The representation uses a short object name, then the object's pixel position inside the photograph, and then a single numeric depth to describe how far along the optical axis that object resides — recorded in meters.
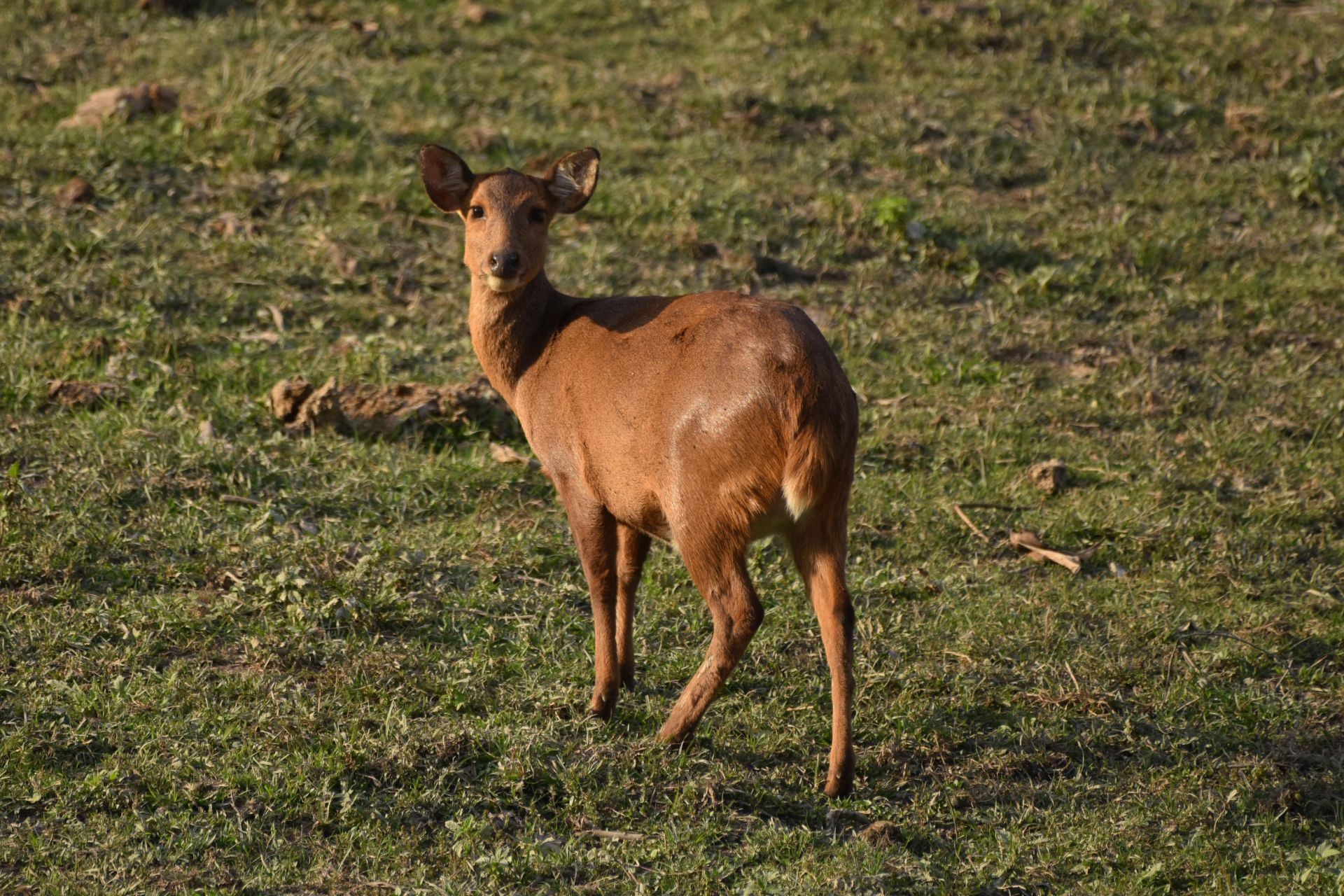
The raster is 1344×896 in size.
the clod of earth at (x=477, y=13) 22.84
